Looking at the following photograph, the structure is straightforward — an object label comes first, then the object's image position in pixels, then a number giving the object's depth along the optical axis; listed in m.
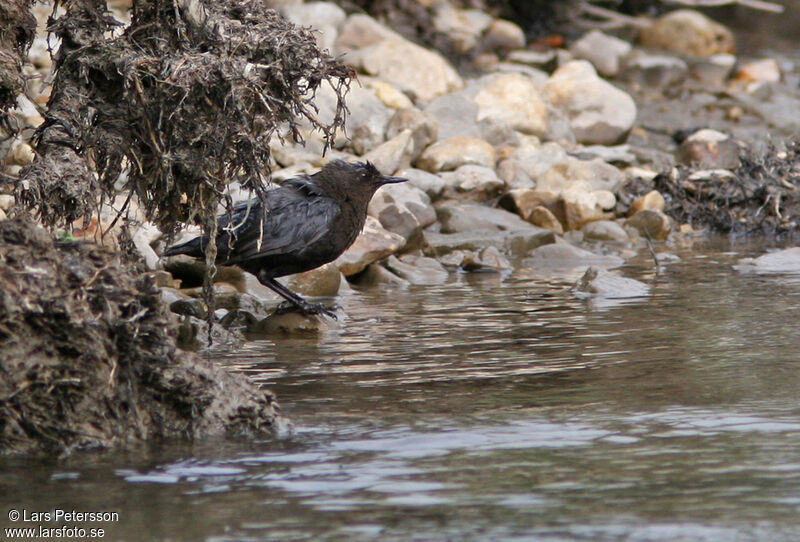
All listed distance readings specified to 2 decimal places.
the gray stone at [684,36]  21.52
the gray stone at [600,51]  19.83
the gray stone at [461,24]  19.53
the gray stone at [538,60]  19.10
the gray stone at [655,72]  19.94
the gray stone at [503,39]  20.05
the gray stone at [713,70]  20.27
